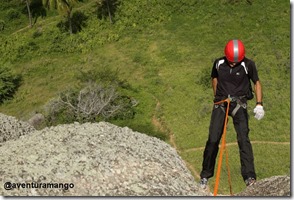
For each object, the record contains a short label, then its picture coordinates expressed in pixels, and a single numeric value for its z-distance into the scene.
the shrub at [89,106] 28.61
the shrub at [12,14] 48.91
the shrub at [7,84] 36.38
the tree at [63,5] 42.82
